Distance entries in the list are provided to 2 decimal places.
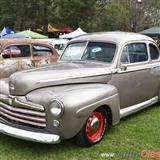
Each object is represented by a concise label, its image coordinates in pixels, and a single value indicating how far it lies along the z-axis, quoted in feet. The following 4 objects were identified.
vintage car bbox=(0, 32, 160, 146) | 14.42
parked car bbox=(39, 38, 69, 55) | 56.61
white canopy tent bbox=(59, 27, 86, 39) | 81.22
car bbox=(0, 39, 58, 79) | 29.78
